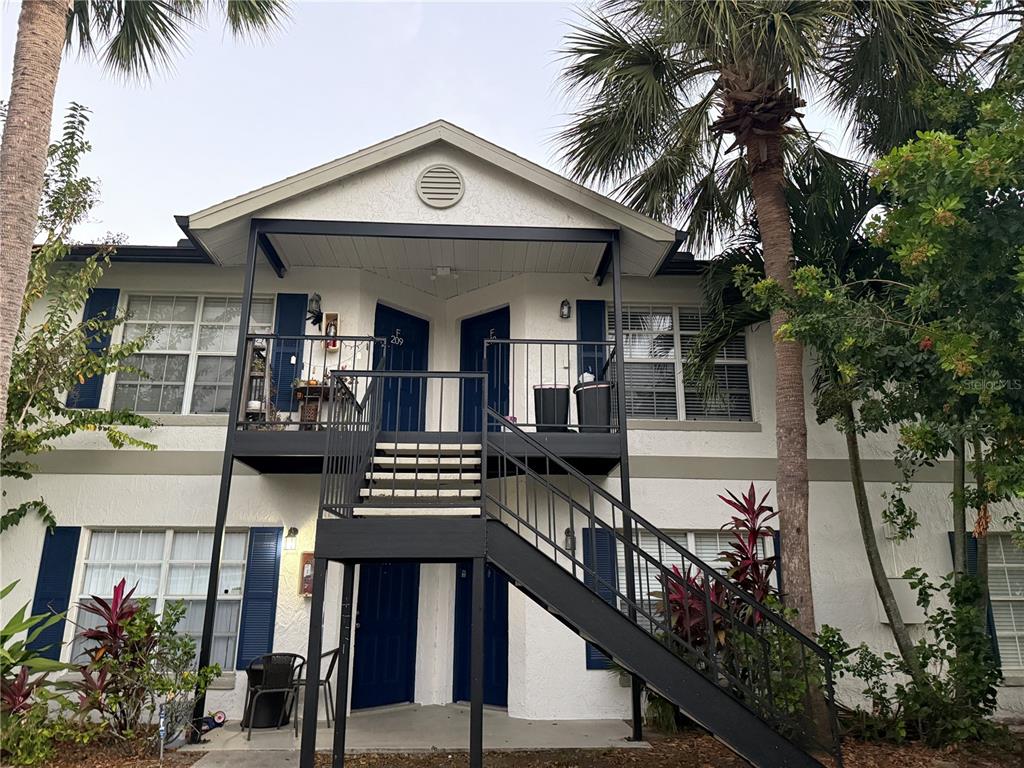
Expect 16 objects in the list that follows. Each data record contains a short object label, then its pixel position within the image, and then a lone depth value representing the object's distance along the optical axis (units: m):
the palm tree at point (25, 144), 4.95
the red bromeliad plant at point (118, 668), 6.23
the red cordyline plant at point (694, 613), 6.83
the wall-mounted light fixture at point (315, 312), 8.38
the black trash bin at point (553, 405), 7.54
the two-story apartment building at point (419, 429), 7.50
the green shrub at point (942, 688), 6.39
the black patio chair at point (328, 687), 6.87
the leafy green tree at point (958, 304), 4.55
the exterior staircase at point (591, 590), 4.84
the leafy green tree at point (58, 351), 7.25
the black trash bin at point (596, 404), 7.46
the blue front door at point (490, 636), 8.09
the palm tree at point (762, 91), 6.41
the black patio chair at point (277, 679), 6.85
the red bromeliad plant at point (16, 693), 6.23
